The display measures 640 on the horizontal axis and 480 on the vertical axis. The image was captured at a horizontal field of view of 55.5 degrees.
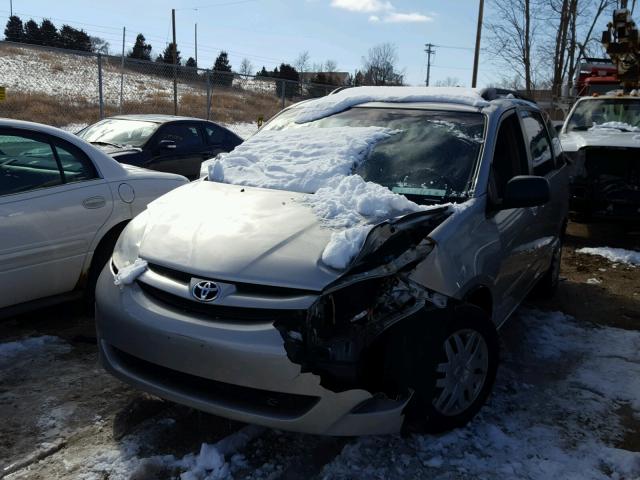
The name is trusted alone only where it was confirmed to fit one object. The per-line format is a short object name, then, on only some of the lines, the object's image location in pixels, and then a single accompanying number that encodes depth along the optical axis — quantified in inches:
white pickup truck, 290.7
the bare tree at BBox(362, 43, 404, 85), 2162.9
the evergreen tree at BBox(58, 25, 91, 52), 1809.8
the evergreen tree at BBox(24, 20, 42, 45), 1716.3
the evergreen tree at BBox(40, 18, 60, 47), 1768.0
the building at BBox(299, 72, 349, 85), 2147.4
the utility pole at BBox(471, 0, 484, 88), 945.5
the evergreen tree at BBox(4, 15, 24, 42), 1713.8
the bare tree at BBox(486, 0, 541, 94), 928.5
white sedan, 151.3
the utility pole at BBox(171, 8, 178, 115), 651.0
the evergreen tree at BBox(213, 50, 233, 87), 2332.7
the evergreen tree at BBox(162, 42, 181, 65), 2201.5
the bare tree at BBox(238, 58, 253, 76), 2456.4
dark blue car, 331.6
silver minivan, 96.9
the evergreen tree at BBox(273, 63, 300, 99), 2214.1
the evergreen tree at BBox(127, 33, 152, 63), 2016.2
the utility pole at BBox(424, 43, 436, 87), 2736.2
